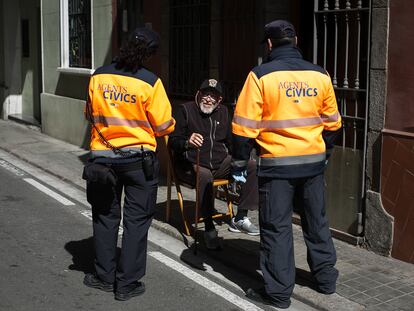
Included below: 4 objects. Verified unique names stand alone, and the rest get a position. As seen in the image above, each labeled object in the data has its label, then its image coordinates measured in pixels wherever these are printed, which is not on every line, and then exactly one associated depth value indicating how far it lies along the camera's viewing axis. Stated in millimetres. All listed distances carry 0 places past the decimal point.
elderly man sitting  5961
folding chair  5891
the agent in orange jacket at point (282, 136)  4434
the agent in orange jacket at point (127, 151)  4555
